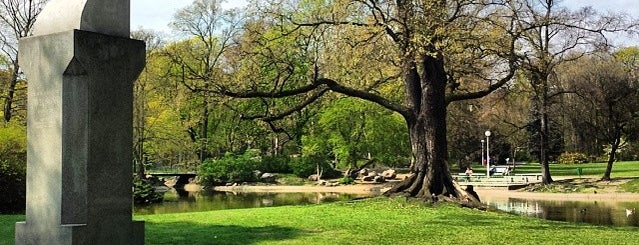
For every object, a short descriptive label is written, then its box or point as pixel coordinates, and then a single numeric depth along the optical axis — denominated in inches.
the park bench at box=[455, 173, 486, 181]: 1670.8
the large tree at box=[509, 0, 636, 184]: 720.3
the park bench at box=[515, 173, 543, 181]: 1662.5
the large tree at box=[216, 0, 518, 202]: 641.6
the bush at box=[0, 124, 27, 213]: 770.8
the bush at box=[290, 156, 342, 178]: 1923.0
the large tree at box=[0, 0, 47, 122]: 1162.0
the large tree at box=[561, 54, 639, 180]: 1508.4
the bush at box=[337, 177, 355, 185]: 1803.6
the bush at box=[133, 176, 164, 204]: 1186.0
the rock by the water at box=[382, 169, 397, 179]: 1836.9
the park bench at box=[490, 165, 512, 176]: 2051.8
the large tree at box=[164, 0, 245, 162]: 1584.6
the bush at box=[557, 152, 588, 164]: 2271.2
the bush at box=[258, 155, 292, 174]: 1973.4
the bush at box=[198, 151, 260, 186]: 1827.0
